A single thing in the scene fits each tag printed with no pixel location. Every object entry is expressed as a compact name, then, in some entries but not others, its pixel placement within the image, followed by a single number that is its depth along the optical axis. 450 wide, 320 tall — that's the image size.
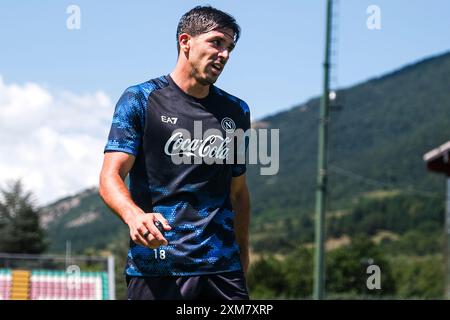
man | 4.61
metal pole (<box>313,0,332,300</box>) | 24.17
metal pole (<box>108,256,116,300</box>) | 20.48
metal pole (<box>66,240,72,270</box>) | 19.28
